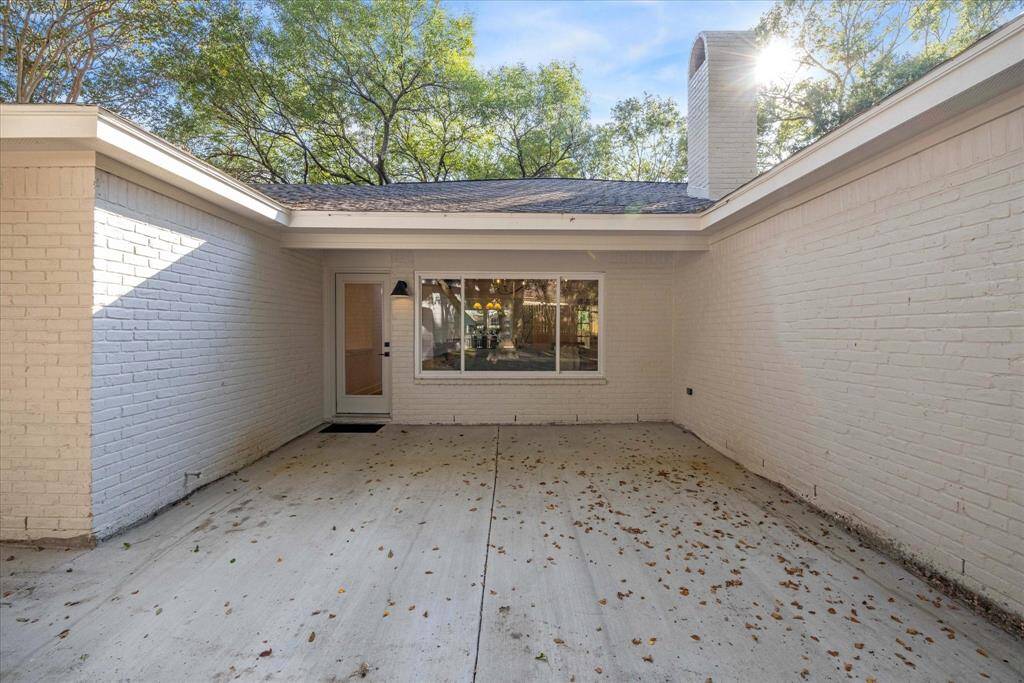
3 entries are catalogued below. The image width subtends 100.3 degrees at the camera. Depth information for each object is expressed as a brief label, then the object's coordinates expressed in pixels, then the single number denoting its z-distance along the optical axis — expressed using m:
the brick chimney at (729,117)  6.34
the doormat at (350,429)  6.16
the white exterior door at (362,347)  6.69
